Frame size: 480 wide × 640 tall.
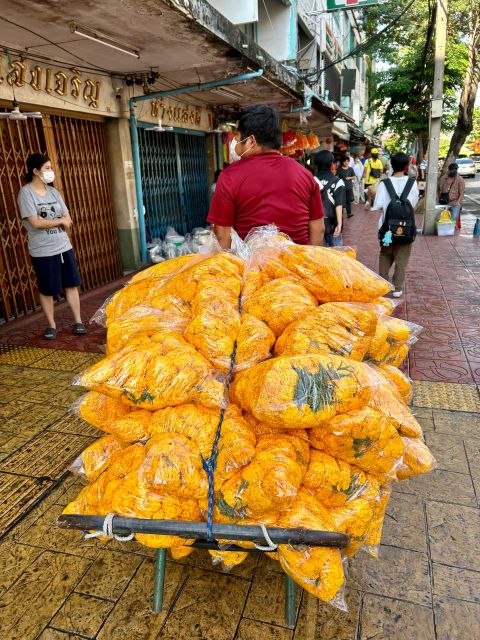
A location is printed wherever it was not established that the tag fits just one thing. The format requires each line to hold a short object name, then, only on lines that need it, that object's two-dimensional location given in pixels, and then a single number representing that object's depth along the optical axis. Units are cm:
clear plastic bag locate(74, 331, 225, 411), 165
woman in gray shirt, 459
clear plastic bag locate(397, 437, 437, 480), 183
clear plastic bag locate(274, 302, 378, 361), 169
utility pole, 1006
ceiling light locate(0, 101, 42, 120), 471
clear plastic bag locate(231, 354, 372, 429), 148
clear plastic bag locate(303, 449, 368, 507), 156
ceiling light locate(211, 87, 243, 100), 838
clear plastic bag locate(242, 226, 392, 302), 195
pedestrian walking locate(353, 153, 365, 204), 1958
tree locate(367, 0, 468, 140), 1755
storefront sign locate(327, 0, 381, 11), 994
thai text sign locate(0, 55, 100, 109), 518
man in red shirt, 257
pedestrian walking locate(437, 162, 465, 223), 1123
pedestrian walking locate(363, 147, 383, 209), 1443
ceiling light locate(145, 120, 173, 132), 769
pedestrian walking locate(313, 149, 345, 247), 562
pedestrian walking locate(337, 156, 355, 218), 1351
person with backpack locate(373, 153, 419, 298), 539
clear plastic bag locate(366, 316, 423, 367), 195
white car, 3844
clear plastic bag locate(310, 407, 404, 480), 153
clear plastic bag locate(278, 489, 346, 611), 146
